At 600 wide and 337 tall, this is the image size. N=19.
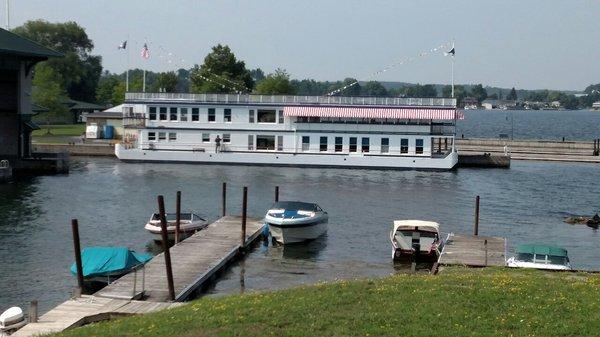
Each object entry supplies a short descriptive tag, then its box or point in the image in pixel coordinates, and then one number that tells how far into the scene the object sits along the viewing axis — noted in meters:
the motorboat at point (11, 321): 23.30
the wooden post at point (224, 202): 47.88
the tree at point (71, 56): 155.88
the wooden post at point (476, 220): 41.84
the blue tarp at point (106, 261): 31.16
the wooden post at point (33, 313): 24.11
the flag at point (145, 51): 82.62
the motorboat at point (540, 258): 32.38
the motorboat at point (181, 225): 41.72
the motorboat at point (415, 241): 39.03
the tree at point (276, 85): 120.00
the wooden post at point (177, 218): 39.22
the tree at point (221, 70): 119.31
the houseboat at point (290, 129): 77.75
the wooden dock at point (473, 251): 34.62
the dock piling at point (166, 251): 28.02
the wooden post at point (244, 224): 39.03
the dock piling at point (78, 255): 28.34
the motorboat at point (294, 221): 41.78
